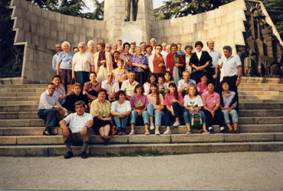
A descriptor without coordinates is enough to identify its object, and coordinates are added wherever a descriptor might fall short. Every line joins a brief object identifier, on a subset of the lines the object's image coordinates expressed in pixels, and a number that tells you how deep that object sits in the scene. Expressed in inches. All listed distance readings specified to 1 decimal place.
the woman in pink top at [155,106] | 324.2
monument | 659.4
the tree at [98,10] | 1153.8
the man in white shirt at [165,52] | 443.6
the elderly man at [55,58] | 440.1
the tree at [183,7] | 1077.8
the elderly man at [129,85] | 362.6
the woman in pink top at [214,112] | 331.6
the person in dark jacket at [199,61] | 389.1
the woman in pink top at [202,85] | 369.1
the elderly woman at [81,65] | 386.0
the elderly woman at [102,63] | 408.5
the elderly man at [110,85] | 369.4
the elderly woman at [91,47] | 406.3
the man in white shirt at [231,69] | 358.9
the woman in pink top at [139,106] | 324.2
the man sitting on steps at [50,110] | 322.3
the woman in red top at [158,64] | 406.0
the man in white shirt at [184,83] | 365.1
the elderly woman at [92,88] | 356.2
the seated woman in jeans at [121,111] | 322.3
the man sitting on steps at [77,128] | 285.4
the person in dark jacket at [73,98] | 333.4
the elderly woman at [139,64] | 402.3
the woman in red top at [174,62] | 420.5
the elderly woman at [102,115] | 308.9
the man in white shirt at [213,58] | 400.2
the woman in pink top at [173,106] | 334.0
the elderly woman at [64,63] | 415.8
